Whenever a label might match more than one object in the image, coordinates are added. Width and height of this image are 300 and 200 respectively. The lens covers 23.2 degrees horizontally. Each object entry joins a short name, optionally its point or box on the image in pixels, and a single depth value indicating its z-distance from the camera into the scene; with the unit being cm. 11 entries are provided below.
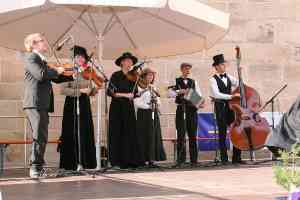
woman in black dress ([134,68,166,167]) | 1114
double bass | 1137
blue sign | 1265
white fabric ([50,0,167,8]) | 865
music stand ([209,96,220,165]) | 1194
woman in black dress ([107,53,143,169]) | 1084
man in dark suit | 936
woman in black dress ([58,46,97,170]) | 1063
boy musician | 1170
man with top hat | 1188
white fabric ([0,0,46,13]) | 887
